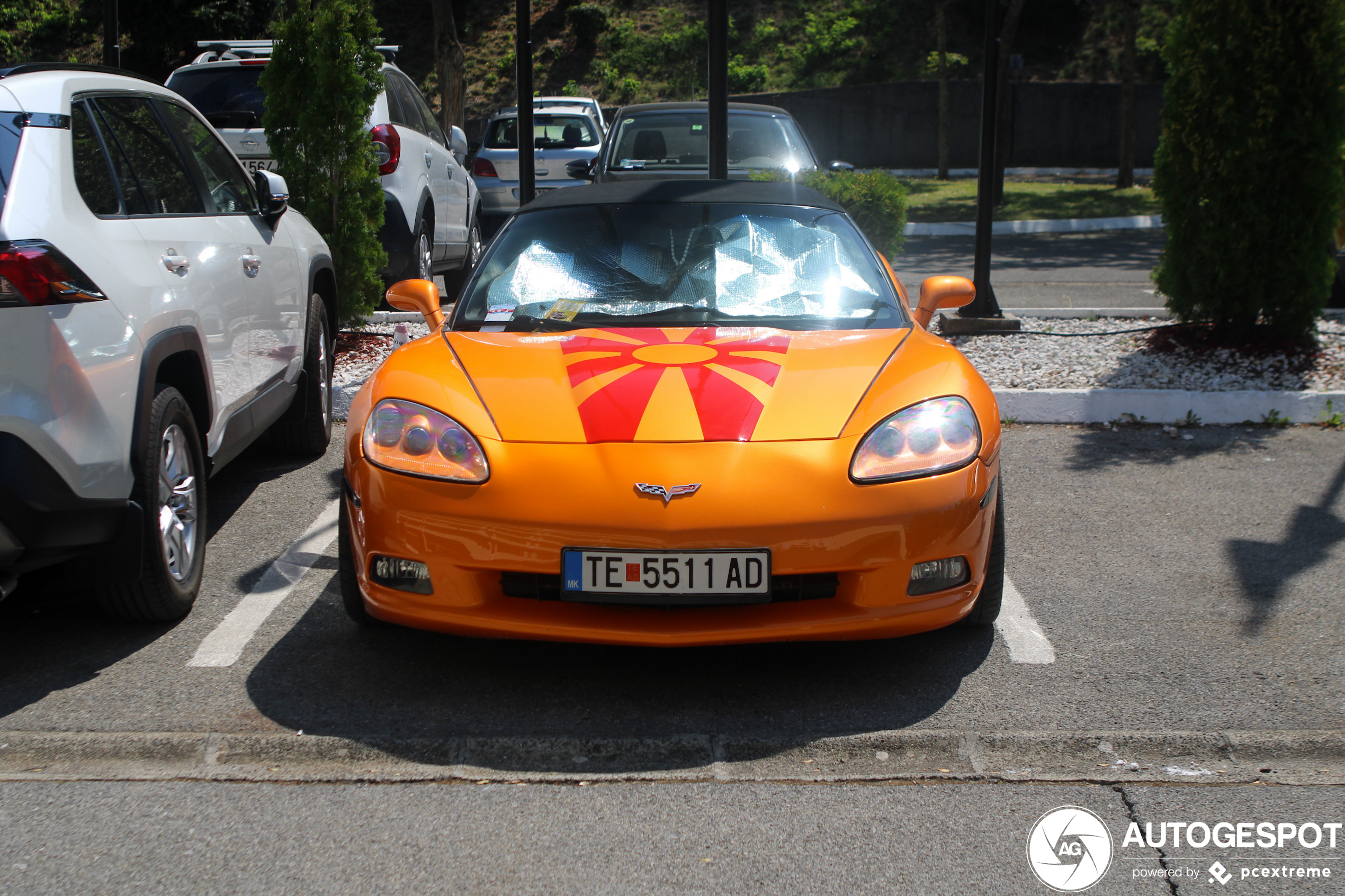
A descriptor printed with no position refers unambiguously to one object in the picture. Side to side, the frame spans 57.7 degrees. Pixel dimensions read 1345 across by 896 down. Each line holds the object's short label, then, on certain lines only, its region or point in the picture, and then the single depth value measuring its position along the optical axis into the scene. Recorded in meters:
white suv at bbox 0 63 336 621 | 3.08
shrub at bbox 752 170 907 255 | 8.80
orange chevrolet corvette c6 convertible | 3.09
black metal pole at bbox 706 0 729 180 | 7.69
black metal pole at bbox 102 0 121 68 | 10.66
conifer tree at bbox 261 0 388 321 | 7.44
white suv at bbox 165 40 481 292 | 8.59
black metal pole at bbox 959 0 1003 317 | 8.39
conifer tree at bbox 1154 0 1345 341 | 7.10
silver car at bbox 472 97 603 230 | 15.16
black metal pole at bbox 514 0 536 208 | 8.70
